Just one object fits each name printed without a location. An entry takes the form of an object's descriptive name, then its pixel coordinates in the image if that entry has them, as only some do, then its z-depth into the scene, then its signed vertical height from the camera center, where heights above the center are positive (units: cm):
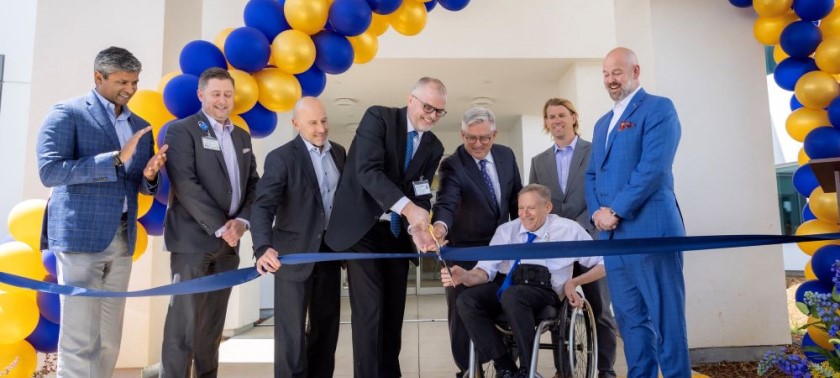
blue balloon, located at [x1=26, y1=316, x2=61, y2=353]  262 -39
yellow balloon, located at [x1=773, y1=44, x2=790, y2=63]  363 +117
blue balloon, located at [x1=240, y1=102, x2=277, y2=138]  317 +70
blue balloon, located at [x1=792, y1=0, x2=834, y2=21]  322 +129
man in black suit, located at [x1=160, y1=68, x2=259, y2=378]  241 +14
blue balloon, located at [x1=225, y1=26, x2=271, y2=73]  298 +103
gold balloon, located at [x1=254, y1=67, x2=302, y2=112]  311 +84
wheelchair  230 -40
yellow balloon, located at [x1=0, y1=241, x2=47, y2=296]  253 -5
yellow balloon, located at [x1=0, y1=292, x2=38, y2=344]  246 -29
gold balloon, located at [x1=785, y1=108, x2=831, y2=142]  332 +68
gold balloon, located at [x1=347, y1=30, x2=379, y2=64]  351 +122
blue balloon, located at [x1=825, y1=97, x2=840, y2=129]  308 +67
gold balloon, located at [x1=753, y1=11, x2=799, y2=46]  343 +127
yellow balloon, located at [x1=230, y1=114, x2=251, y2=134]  300 +65
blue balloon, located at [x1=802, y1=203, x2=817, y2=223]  362 +15
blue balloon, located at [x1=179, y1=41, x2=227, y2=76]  301 +99
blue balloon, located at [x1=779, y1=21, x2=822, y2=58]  328 +114
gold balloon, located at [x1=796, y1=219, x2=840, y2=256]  332 +5
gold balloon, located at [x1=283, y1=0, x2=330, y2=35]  309 +125
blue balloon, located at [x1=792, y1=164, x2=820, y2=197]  339 +34
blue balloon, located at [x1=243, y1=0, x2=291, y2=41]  318 +126
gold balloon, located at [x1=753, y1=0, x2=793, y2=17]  337 +136
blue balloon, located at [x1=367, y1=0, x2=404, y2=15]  330 +137
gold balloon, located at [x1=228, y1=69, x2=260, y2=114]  296 +80
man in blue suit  227 +10
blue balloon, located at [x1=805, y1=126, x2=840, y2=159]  311 +51
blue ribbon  186 -4
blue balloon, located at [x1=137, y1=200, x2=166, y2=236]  281 +14
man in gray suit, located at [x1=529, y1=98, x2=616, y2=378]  331 +44
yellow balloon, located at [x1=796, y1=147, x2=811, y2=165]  368 +51
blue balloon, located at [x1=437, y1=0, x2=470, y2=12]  375 +156
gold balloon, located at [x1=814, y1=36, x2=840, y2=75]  316 +101
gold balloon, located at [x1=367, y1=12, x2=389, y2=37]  360 +140
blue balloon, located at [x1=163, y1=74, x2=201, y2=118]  285 +75
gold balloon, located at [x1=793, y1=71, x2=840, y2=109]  321 +83
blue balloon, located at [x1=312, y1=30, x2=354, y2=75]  323 +109
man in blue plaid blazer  217 +19
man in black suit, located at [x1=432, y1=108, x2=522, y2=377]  296 +27
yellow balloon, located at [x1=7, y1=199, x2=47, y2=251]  267 +12
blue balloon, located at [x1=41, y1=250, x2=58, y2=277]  259 -5
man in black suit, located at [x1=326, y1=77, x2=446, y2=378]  227 +17
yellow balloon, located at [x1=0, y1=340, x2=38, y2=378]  252 -49
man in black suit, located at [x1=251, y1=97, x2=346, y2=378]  231 +5
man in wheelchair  243 -19
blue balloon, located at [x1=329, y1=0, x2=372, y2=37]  312 +125
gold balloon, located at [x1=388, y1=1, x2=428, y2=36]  359 +142
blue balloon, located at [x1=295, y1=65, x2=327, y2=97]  330 +95
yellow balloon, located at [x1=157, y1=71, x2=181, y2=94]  301 +87
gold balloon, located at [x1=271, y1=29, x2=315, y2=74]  307 +104
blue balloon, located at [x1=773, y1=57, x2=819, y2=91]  339 +100
